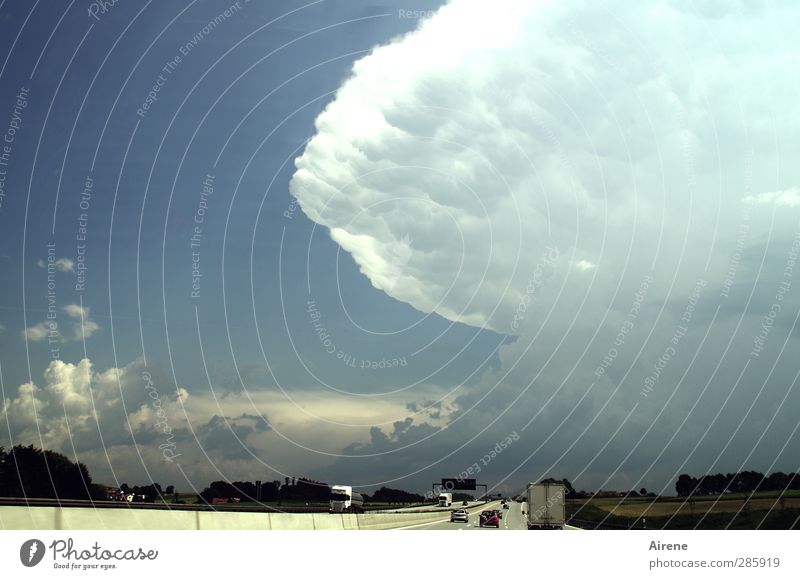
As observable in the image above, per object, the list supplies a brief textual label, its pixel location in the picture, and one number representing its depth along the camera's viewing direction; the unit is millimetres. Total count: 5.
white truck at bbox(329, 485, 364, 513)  54278
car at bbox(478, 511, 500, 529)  53609
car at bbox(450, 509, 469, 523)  60166
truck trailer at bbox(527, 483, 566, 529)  50062
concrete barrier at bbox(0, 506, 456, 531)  22875
